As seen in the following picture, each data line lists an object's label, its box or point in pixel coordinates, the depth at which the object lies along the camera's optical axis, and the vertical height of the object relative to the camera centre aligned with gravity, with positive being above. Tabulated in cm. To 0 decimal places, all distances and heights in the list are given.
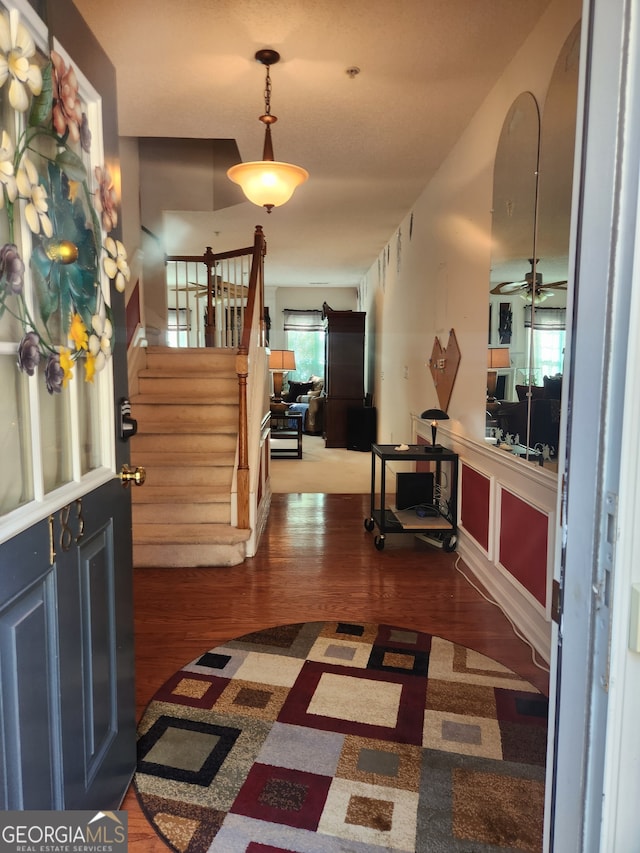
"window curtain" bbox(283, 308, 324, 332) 1076 +121
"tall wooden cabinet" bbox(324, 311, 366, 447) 826 +17
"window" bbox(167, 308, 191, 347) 1053 +106
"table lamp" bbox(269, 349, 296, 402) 963 +36
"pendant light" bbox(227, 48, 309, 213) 307 +121
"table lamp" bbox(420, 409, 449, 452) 345 -24
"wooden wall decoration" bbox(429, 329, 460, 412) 364 +11
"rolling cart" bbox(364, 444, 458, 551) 344 -94
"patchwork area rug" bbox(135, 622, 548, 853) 139 -119
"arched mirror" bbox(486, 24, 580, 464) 207 +52
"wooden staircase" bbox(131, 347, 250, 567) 329 -59
